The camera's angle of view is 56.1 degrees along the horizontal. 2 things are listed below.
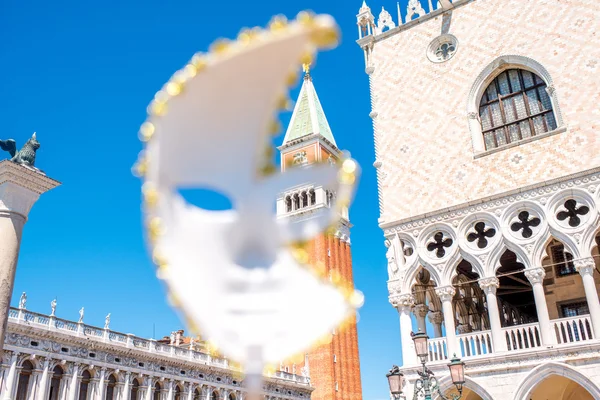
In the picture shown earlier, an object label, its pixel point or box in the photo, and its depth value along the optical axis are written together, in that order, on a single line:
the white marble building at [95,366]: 21.77
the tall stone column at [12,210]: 6.30
